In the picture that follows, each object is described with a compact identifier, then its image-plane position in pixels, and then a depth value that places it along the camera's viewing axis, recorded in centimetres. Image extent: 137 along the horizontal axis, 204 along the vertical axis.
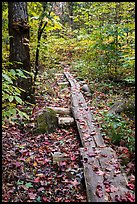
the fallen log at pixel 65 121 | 546
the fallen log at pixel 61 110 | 592
